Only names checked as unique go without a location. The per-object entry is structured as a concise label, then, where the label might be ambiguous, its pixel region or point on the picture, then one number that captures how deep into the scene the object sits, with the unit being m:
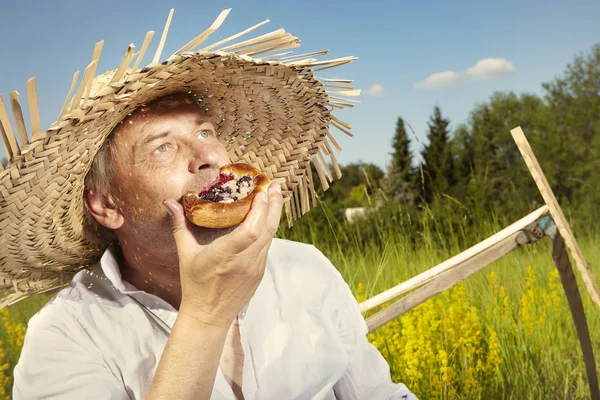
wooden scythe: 2.72
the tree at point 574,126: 41.38
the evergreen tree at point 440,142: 47.41
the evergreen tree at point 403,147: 43.72
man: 1.44
